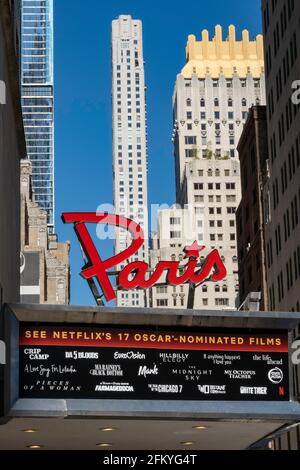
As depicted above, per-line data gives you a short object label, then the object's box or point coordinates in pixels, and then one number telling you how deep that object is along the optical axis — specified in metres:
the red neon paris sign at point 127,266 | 27.78
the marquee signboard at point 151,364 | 24.33
